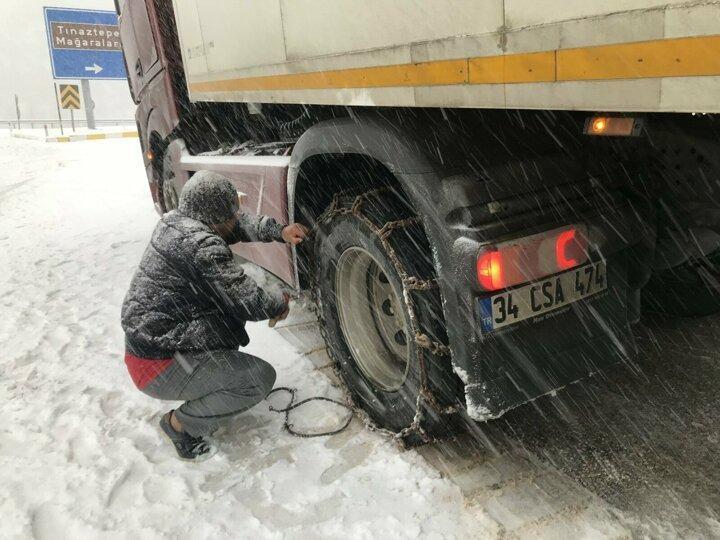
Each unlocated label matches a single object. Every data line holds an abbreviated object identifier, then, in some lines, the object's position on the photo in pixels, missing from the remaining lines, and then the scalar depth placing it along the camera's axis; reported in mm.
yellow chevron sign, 22797
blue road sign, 19844
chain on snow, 2748
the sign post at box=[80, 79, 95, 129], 24052
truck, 1294
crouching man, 2578
